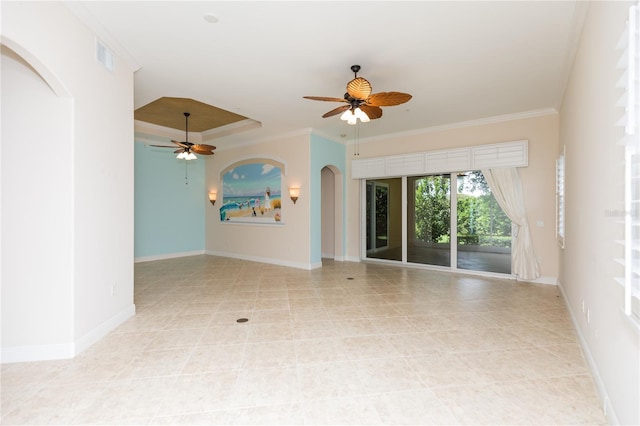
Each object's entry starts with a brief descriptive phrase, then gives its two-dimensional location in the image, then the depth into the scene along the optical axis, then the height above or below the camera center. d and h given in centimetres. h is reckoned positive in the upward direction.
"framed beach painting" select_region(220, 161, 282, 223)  770 +50
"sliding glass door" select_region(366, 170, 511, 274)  621 -26
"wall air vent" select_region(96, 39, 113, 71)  324 +175
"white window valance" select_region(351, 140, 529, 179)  584 +113
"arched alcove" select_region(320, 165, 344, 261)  821 -5
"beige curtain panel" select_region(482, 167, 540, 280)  568 -7
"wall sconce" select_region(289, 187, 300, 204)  718 +44
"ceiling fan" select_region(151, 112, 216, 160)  635 +135
